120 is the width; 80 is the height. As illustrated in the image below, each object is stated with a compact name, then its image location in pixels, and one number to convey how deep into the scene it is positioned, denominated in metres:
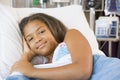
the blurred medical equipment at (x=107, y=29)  2.18
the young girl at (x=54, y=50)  0.96
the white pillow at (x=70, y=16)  1.44
